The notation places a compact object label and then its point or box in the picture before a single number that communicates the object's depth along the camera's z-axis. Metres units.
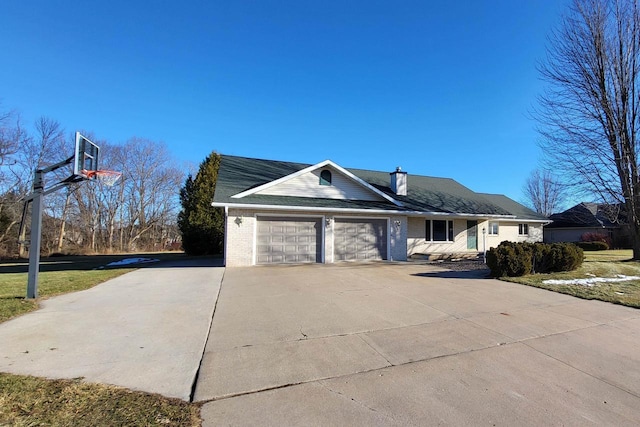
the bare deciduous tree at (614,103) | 15.40
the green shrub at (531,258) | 10.86
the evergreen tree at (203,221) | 21.84
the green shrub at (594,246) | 28.14
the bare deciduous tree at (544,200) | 46.97
